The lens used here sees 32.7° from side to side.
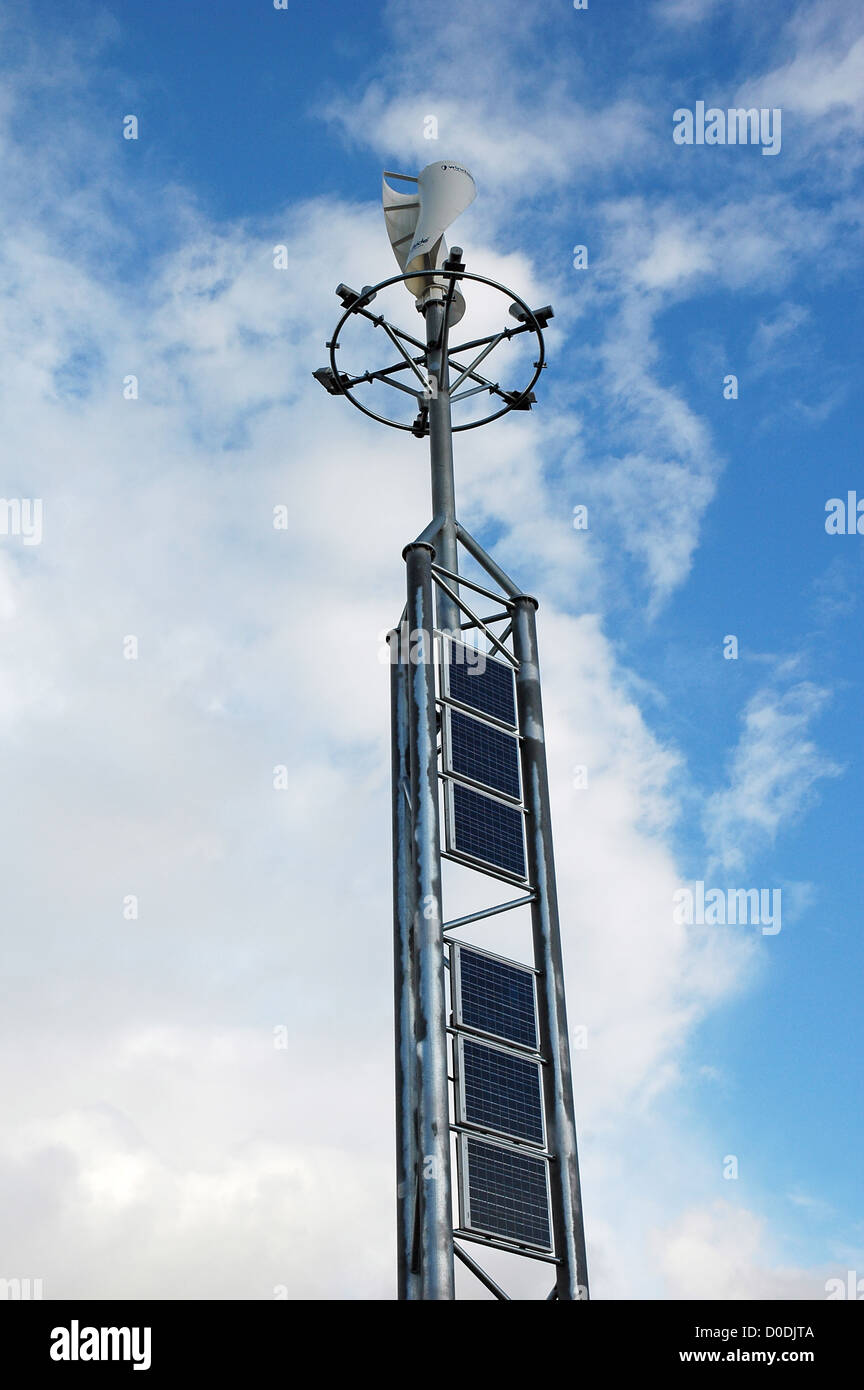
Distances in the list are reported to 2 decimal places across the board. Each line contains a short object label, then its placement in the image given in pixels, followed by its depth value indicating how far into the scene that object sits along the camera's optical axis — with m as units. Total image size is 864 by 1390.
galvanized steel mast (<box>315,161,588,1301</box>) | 12.74
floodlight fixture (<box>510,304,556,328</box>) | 18.17
